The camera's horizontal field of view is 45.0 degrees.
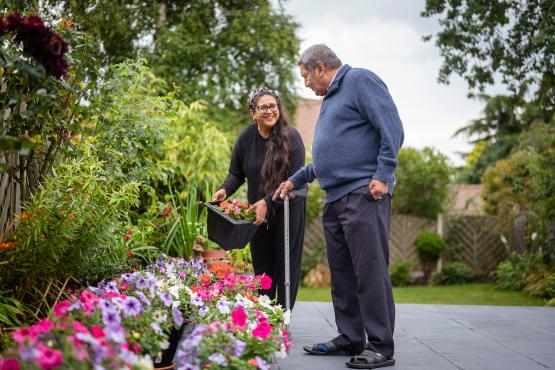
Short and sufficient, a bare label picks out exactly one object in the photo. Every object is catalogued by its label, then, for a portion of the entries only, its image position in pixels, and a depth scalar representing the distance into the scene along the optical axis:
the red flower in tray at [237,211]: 3.93
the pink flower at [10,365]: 1.68
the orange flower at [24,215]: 3.18
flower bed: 1.79
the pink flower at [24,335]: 1.78
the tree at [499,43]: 7.96
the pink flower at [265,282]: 3.65
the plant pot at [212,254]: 5.33
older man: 3.44
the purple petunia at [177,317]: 2.65
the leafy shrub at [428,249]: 13.33
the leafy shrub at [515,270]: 10.18
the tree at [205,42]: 14.78
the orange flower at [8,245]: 3.09
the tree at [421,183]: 14.10
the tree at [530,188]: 9.16
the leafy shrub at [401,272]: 12.97
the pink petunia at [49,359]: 1.64
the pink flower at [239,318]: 2.62
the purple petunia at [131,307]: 2.30
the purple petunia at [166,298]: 2.71
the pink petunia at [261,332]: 2.53
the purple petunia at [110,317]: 2.11
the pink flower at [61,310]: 2.14
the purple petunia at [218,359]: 2.23
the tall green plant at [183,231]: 5.55
